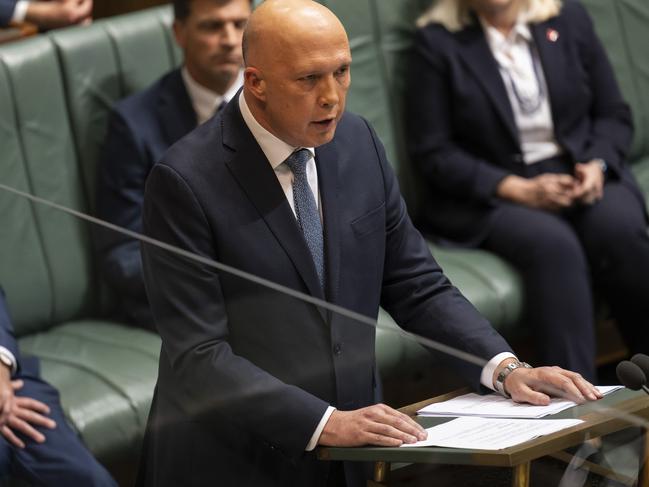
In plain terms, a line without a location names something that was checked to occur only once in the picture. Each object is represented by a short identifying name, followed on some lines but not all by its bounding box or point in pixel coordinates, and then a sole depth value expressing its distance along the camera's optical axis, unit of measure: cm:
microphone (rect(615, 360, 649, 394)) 739
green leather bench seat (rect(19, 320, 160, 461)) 805
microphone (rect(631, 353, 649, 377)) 743
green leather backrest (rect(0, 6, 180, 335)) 825
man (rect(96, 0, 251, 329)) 912
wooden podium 732
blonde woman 919
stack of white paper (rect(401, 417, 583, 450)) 736
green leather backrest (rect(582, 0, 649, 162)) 1095
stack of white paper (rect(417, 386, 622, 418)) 746
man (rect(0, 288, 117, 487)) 787
